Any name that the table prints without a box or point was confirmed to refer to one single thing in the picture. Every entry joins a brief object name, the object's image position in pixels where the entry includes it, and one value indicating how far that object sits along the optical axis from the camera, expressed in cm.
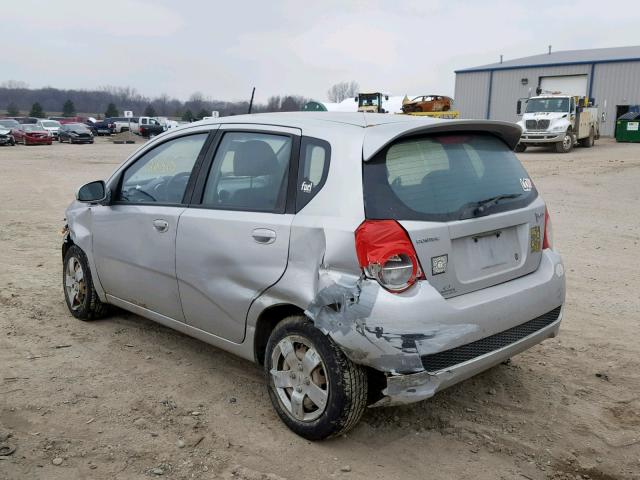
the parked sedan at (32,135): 4128
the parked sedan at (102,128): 5686
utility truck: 2641
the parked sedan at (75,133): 4409
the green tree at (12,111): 9186
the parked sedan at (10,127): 4029
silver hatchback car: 301
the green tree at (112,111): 9151
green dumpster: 3140
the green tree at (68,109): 9633
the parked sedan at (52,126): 4678
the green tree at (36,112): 8594
